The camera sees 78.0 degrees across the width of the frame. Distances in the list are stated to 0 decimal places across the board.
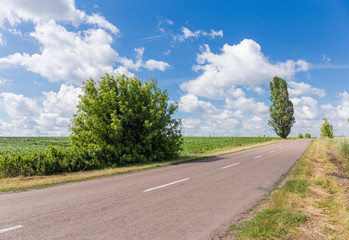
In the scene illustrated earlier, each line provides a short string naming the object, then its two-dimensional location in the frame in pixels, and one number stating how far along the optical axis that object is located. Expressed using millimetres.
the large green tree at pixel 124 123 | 14352
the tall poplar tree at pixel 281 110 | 62281
